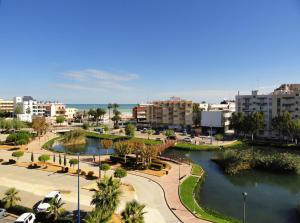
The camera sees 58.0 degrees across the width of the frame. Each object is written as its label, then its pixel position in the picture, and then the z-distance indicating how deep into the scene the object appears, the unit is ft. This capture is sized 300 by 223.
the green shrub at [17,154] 160.73
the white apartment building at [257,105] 290.76
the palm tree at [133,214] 68.59
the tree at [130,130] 273.89
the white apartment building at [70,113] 506.11
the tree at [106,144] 182.19
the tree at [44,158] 153.58
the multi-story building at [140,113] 454.81
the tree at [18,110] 458.50
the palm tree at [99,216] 63.62
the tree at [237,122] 269.44
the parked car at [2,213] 84.34
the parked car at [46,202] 86.90
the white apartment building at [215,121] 316.40
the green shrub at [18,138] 232.73
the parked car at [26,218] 77.00
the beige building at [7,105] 524.52
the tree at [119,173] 118.59
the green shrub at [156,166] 150.84
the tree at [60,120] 401.29
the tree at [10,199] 88.69
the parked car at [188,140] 259.47
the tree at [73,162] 148.77
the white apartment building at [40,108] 479.82
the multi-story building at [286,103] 270.87
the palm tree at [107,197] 77.15
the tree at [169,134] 268.17
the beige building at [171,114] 354.33
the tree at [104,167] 132.98
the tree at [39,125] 284.61
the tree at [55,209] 79.77
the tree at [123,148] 161.99
